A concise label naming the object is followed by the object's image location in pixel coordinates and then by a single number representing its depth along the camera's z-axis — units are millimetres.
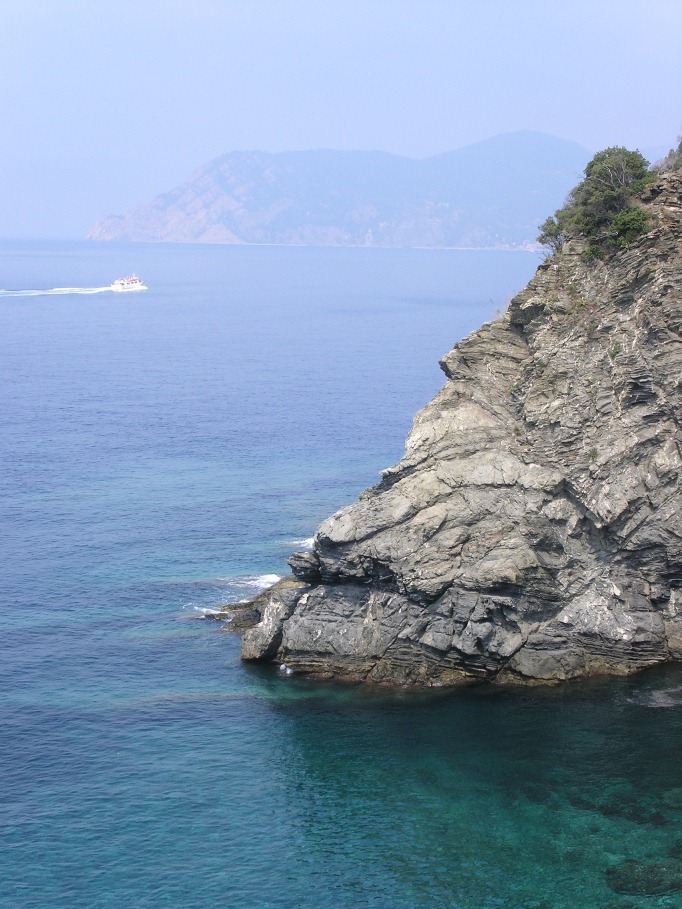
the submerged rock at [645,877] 48719
